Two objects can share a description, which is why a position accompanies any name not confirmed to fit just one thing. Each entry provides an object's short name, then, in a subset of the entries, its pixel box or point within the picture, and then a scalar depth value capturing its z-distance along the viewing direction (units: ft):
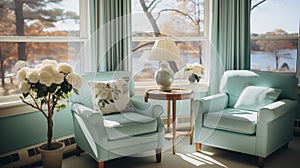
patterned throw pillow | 11.18
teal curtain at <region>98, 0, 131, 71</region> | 12.83
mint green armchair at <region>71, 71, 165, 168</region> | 9.80
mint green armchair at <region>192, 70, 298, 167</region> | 10.69
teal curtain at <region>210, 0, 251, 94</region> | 14.38
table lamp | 11.97
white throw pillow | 11.87
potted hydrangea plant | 9.29
